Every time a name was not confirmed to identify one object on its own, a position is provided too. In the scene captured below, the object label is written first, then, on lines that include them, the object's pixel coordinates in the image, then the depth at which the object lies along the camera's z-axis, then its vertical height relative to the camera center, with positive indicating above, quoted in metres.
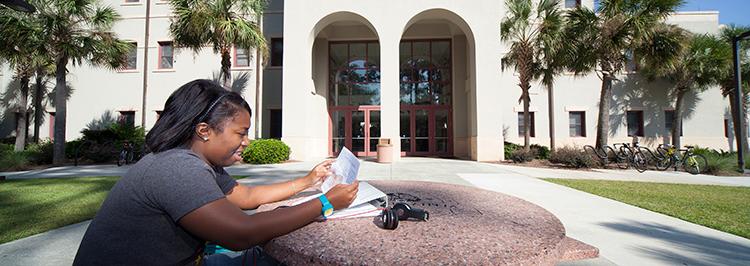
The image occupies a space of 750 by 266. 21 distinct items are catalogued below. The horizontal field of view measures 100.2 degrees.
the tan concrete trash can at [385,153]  12.17 -0.33
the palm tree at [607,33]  11.72 +4.34
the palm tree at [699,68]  15.20 +3.76
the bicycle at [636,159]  11.33 -0.54
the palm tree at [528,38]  13.36 +4.68
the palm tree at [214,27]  11.88 +4.54
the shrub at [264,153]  12.13 -0.33
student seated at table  1.00 -0.20
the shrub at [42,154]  12.41 -0.37
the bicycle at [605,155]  11.78 -0.43
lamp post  10.18 +1.46
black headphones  1.29 -0.31
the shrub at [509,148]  13.85 -0.16
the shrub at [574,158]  11.16 -0.49
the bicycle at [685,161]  10.82 -0.61
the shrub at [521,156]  12.69 -0.47
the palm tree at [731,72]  16.14 +3.82
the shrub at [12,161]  10.54 -0.56
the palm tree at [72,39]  11.63 +4.16
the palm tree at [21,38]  11.27 +3.88
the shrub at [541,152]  14.16 -0.35
